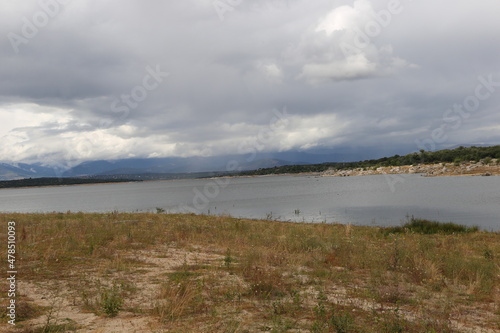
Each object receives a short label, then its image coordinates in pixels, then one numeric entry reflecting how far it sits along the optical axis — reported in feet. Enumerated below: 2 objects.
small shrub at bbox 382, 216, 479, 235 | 87.57
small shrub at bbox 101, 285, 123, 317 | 25.62
